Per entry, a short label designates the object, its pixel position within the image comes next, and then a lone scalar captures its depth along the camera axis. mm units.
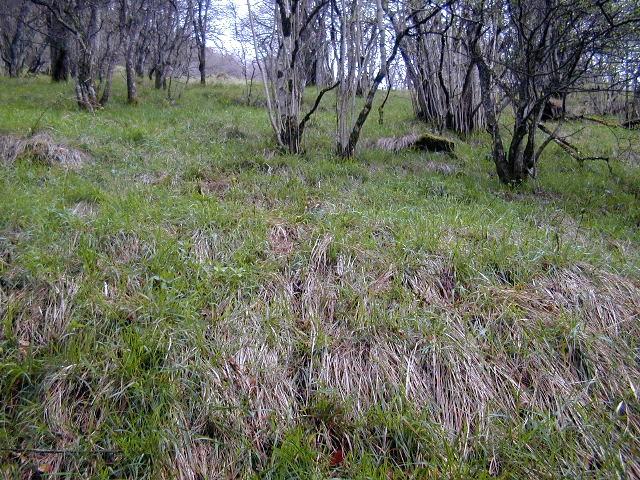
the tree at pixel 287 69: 5578
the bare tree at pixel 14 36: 12562
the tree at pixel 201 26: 13469
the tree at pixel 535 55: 4449
